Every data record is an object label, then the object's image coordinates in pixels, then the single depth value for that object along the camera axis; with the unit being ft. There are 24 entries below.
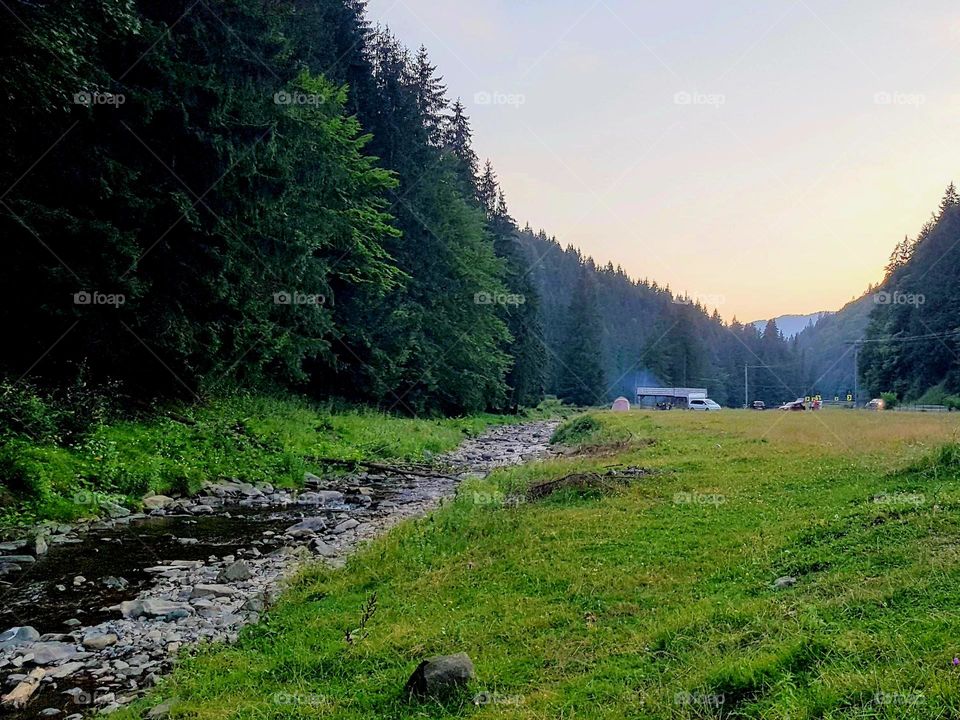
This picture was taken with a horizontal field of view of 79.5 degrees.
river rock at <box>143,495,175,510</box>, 41.86
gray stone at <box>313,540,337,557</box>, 33.14
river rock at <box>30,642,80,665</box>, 20.13
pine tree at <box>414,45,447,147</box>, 142.64
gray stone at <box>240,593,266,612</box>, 25.15
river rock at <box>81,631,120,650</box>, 21.45
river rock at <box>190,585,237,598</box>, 26.84
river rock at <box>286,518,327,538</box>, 37.98
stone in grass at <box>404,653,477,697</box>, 15.65
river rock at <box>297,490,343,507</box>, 48.18
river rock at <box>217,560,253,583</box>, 29.12
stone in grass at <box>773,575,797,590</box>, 19.69
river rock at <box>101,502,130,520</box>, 39.08
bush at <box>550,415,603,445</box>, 95.99
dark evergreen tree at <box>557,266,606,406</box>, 255.09
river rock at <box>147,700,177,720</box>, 16.57
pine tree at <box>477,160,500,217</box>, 188.14
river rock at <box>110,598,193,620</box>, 24.45
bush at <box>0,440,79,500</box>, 36.74
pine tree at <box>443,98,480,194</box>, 167.53
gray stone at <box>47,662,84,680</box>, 19.32
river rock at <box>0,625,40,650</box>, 21.08
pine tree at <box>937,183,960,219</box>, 218.38
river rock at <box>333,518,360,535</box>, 38.84
